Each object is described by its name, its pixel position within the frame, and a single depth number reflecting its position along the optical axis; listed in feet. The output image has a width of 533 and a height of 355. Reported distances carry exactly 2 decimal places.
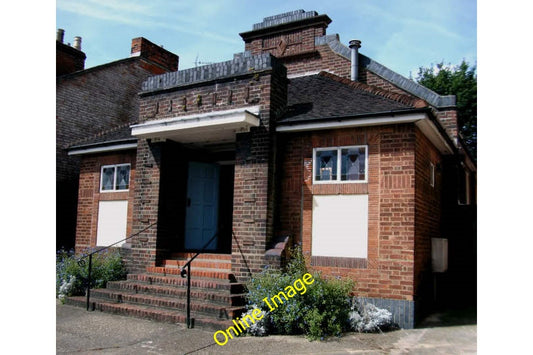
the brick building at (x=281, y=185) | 26.40
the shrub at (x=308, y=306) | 23.21
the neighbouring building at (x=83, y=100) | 45.14
